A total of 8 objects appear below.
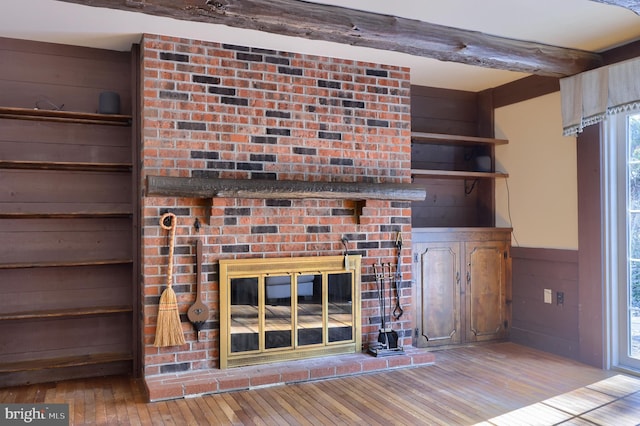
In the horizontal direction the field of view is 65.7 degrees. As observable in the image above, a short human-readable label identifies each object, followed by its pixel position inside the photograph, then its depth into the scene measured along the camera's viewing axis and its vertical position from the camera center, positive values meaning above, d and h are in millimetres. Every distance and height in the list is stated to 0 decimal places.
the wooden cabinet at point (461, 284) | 4285 -570
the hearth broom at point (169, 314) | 3312 -620
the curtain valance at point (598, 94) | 3418 +919
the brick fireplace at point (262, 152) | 3420 +524
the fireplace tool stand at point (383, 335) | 3869 -906
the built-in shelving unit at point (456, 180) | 4676 +401
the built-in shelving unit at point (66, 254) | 3459 -231
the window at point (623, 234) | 3660 -106
